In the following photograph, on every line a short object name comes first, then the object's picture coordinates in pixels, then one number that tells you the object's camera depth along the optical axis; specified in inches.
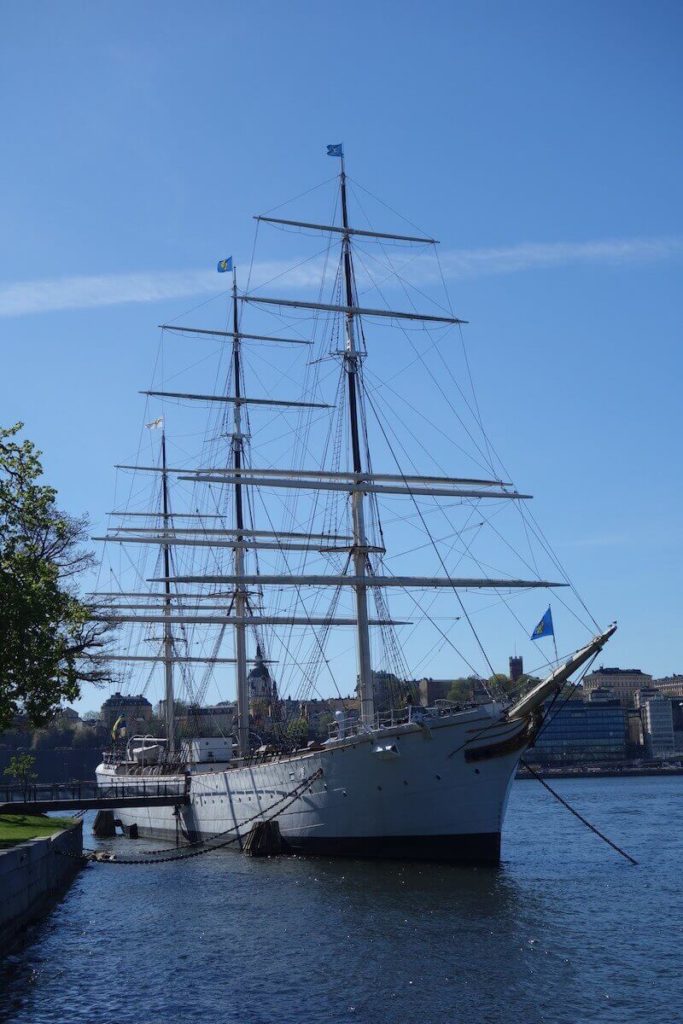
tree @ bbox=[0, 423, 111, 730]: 1234.6
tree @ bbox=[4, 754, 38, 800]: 2426.2
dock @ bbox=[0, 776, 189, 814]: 2074.3
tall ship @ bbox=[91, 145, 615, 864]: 1551.4
